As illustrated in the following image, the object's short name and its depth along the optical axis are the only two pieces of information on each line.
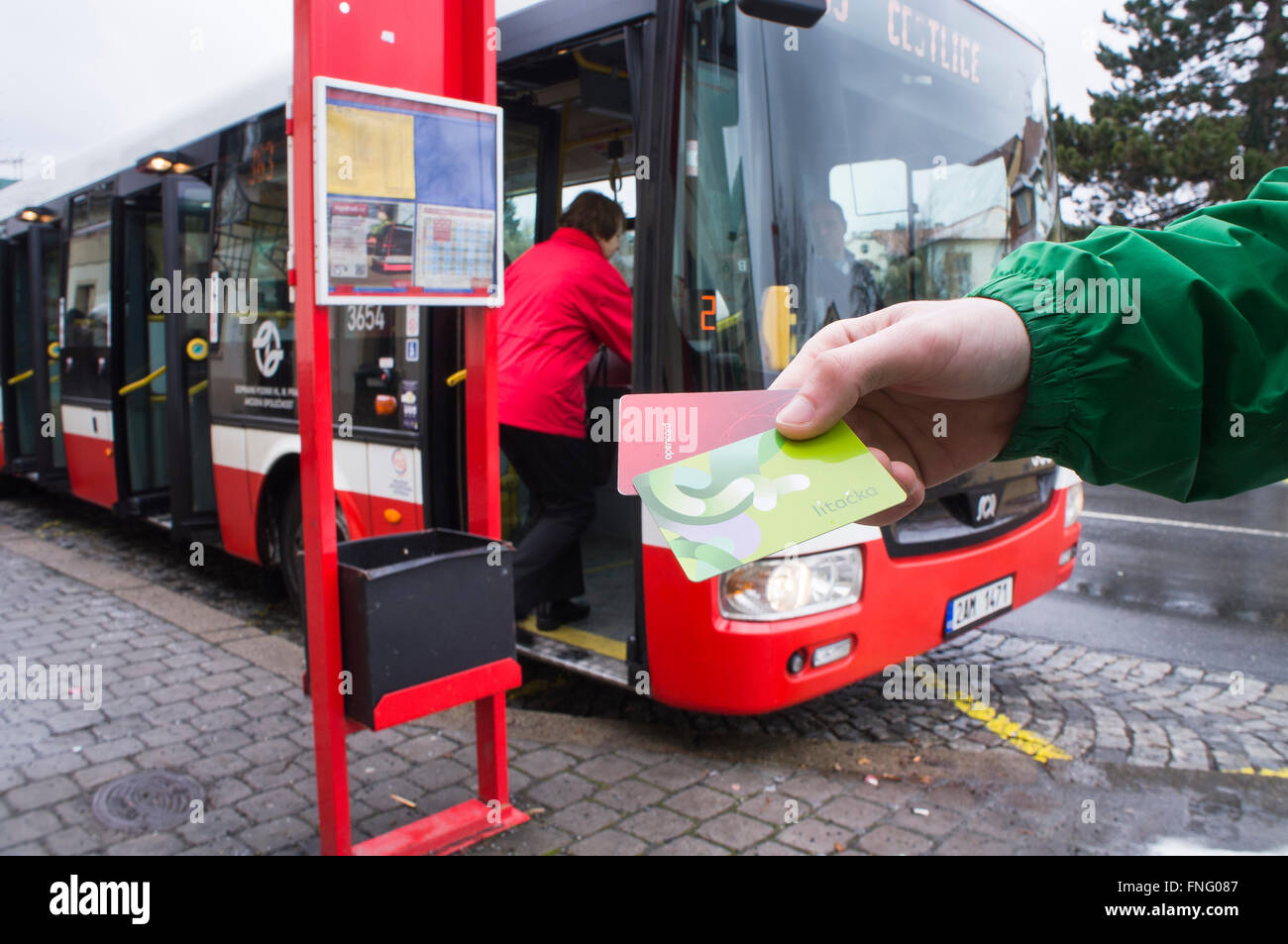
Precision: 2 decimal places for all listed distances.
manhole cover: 3.46
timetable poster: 2.81
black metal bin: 2.96
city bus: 3.58
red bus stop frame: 2.83
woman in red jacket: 4.64
